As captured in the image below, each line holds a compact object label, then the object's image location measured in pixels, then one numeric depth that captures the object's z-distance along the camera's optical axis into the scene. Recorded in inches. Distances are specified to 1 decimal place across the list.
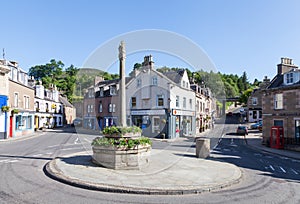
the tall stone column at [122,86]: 469.7
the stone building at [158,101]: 1180.5
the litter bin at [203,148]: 573.2
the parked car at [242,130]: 1403.8
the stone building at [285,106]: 828.0
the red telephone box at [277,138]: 860.0
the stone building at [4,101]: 977.5
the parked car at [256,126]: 1712.6
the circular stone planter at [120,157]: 402.0
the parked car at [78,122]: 1976.6
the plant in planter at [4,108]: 983.6
